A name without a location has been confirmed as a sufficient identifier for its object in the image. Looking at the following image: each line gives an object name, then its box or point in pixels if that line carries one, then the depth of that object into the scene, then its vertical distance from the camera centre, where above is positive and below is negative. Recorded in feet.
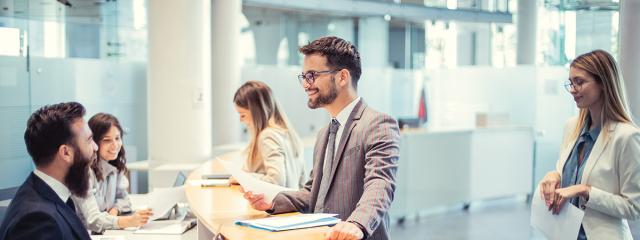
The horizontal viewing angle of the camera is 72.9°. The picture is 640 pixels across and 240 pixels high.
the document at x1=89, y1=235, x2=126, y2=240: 7.14 -2.34
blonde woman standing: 6.26 -0.92
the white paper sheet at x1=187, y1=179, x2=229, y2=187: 8.69 -1.73
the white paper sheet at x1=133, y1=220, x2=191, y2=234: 8.00 -2.48
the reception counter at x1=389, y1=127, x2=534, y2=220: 17.34 -2.99
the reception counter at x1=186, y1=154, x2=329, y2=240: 4.89 -1.68
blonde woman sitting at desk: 8.79 -0.82
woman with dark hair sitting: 7.98 -1.71
